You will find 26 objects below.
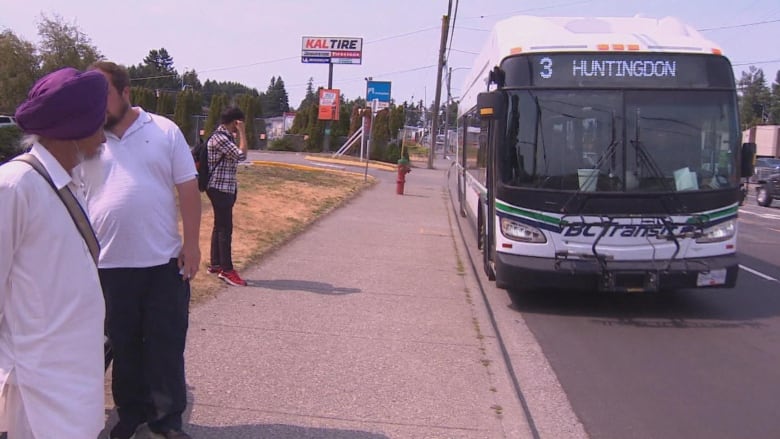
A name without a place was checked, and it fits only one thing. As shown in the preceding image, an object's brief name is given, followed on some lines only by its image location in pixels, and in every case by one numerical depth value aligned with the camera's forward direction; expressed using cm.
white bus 762
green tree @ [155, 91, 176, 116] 5372
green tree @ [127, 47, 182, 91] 11606
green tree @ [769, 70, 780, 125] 9972
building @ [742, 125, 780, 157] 5441
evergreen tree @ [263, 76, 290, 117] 14798
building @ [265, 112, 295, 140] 7080
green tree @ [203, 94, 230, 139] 4681
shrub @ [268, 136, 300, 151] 5062
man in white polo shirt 378
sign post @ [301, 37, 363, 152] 5453
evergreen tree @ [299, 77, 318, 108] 14750
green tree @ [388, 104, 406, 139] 5475
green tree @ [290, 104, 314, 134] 5775
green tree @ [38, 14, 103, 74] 4966
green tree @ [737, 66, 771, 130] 10449
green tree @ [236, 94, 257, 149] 5056
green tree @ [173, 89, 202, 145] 5016
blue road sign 2547
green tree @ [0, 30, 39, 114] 4838
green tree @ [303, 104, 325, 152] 5003
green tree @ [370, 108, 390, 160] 4553
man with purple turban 241
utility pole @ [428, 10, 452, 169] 4212
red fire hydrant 2153
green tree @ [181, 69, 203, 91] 11944
